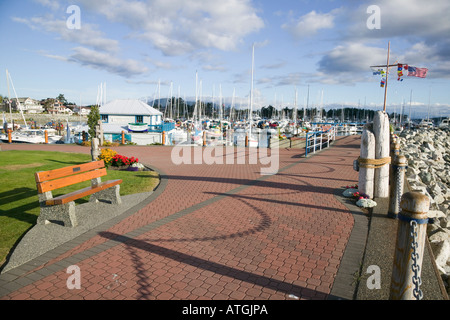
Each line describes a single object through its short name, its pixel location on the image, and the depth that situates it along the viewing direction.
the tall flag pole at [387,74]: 25.37
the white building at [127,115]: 36.09
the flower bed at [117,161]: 12.83
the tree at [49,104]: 132.62
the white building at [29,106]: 122.31
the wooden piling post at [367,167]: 7.43
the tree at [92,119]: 23.47
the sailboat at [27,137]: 27.05
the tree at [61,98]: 151.88
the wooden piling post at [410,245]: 2.95
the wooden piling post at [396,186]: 6.28
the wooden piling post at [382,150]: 7.43
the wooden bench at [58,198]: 5.70
